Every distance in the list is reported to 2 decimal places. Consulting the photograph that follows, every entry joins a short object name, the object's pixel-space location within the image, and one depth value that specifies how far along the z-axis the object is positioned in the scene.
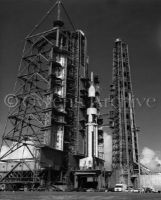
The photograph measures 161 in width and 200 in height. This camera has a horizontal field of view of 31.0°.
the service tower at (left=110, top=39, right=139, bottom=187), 145.75
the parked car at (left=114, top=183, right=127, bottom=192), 117.68
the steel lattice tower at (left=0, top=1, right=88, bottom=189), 125.69
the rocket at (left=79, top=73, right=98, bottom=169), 133.12
